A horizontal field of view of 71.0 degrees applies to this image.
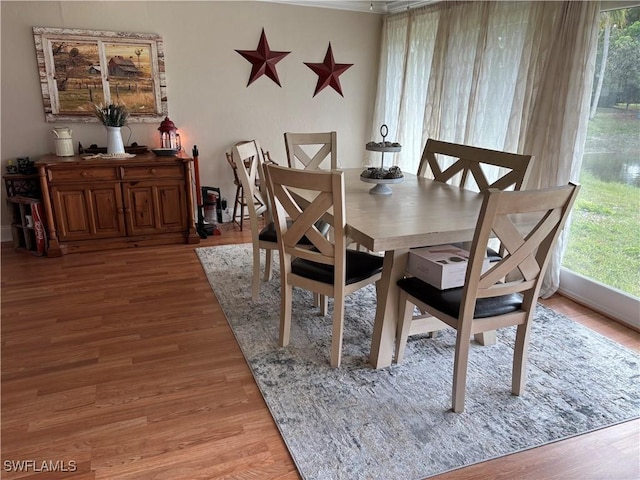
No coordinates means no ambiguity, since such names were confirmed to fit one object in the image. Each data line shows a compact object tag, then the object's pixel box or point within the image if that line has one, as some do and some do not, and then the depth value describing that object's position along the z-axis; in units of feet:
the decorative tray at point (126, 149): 13.69
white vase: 13.01
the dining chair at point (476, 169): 7.74
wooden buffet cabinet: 12.36
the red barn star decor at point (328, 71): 15.92
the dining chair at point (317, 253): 6.57
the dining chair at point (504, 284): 5.46
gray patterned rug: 5.74
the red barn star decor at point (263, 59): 14.96
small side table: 12.37
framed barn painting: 13.00
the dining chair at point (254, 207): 9.15
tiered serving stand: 8.22
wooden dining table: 6.31
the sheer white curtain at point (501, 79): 9.25
